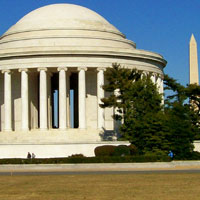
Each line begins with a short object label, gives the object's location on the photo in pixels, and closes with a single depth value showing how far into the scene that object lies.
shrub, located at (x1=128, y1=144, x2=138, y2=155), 64.94
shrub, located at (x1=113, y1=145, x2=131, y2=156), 63.22
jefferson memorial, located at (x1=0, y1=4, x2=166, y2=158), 82.81
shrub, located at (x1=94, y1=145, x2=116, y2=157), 64.12
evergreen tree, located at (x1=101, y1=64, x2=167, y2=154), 66.25
